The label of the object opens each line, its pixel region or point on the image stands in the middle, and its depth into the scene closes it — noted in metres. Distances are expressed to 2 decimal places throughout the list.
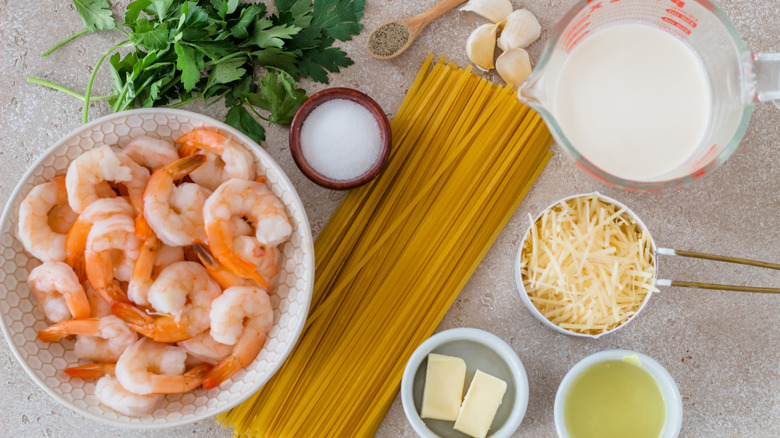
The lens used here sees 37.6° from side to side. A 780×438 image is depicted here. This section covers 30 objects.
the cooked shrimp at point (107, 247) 0.69
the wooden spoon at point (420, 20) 0.77
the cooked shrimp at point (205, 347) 0.71
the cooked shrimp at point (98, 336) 0.69
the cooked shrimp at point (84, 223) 0.69
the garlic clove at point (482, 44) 0.76
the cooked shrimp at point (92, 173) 0.69
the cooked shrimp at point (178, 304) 0.69
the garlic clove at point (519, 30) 0.76
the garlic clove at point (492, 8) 0.76
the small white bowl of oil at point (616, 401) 0.73
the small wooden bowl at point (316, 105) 0.73
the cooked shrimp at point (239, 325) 0.69
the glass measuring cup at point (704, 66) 0.68
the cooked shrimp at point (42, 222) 0.69
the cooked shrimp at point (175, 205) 0.69
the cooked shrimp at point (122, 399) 0.69
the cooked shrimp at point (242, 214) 0.69
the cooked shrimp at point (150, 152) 0.71
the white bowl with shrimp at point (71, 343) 0.70
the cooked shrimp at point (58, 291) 0.69
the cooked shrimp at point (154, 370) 0.69
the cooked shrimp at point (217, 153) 0.71
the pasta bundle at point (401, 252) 0.75
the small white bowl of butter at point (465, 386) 0.72
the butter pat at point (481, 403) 0.72
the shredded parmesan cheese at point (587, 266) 0.73
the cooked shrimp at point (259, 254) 0.70
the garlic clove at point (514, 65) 0.76
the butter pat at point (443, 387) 0.73
